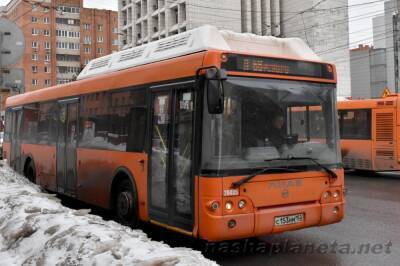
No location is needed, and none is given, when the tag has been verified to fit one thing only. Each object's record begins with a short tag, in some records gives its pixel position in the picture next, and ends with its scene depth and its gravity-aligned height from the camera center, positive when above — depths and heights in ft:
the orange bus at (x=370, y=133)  55.42 +0.14
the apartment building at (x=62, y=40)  342.44 +66.67
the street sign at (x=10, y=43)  35.22 +6.55
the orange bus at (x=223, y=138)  21.12 -0.07
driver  22.40 +0.20
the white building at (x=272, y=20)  218.59 +50.45
